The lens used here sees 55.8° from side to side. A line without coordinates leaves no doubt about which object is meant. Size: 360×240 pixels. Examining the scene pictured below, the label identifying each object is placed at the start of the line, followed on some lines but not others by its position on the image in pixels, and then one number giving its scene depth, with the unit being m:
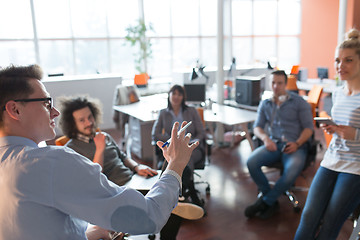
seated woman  3.74
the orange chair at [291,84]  6.61
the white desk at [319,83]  7.07
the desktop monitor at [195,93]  5.32
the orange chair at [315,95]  5.25
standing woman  2.16
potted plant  9.52
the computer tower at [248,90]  5.11
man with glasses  1.01
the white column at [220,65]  5.46
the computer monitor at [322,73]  7.83
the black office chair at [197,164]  3.45
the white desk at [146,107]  4.71
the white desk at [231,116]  4.40
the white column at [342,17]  6.52
